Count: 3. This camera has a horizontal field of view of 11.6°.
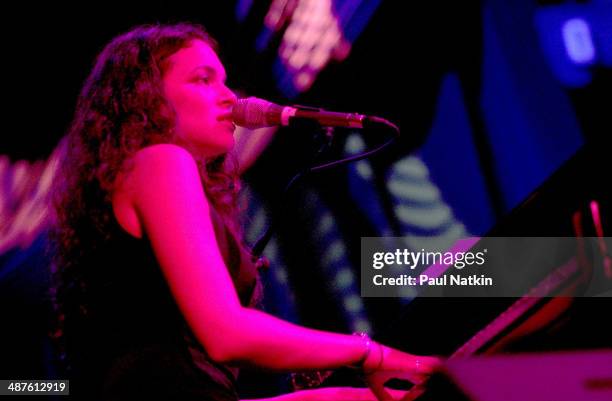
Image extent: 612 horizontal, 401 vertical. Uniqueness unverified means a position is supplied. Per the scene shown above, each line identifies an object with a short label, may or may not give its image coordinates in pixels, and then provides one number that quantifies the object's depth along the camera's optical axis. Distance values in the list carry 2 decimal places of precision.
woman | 3.68
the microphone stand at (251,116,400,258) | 4.00
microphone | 3.97
